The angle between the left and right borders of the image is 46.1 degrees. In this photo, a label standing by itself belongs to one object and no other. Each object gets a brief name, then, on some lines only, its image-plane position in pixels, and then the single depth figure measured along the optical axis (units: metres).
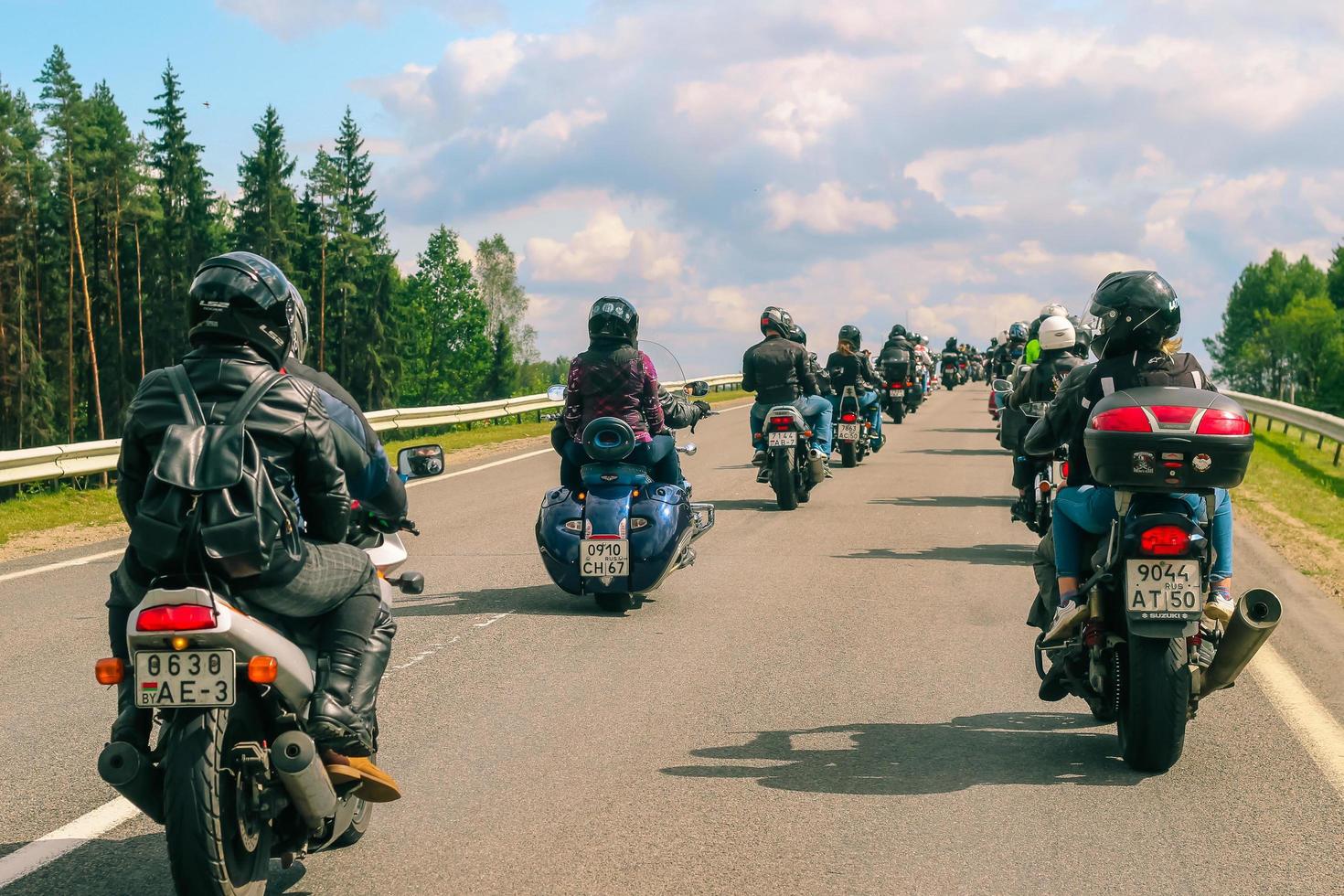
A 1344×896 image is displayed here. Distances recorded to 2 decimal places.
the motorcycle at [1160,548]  5.78
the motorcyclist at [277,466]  4.27
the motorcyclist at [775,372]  16.45
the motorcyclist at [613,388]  10.15
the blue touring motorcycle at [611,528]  9.81
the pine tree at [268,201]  80.75
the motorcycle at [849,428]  21.09
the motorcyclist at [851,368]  20.77
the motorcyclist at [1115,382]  6.31
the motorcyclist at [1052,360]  11.10
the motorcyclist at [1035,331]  11.53
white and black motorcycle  3.94
